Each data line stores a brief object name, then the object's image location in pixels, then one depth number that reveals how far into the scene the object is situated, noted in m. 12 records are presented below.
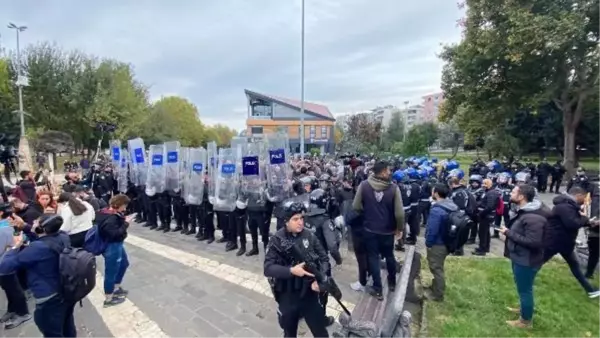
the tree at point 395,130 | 45.77
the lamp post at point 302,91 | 18.50
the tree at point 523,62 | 14.56
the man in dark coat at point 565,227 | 4.76
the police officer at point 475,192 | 7.34
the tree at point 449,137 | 46.06
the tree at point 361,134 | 28.32
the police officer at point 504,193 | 8.42
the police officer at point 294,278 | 2.99
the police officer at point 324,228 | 4.50
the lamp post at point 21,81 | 22.28
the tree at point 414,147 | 24.36
